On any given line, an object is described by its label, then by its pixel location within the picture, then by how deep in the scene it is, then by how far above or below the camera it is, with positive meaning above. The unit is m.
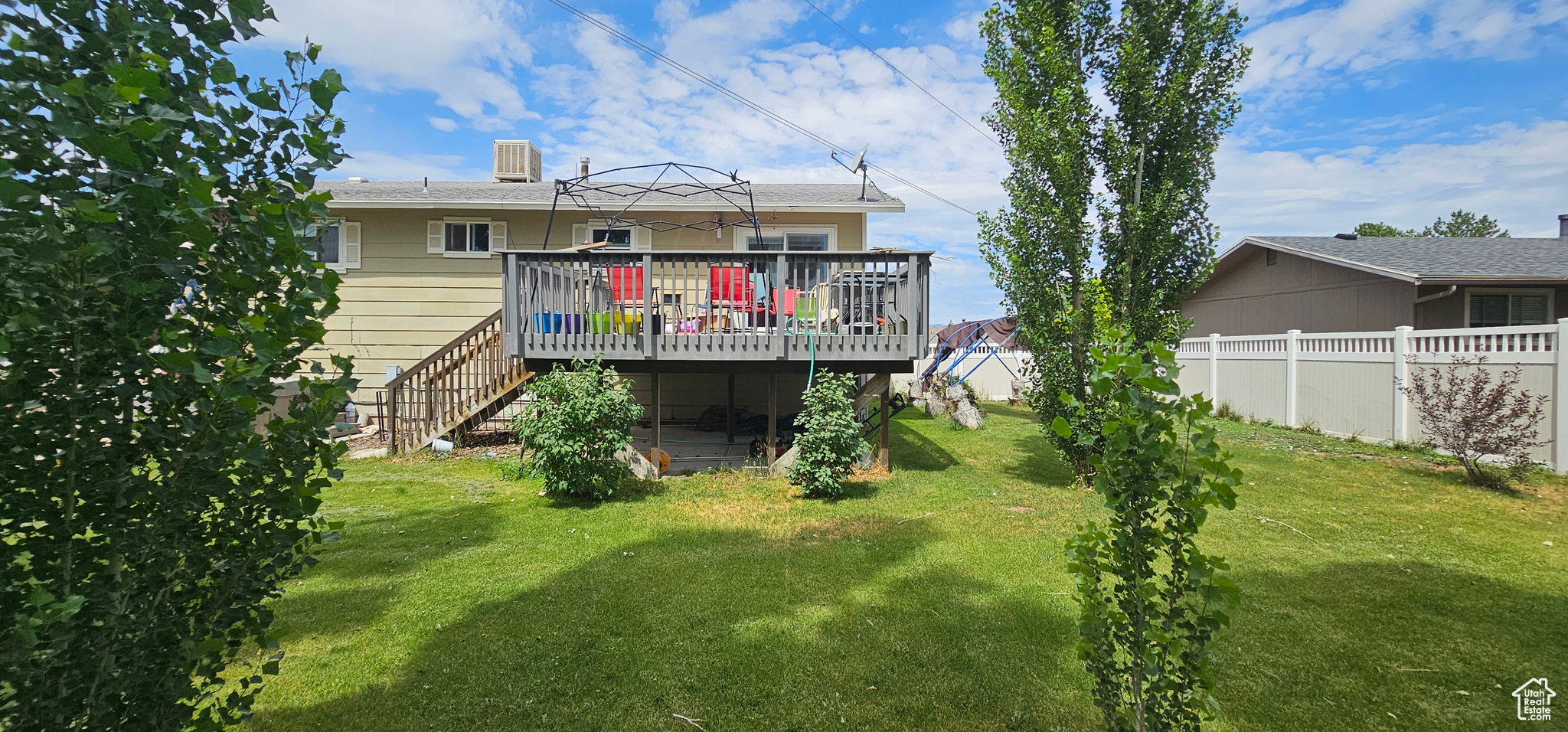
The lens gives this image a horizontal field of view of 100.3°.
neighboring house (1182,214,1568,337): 11.41 +1.41
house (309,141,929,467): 6.82 +0.83
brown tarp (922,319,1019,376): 11.62 +0.54
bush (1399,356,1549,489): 6.34 -0.65
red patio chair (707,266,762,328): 6.79 +0.74
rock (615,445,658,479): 6.65 -1.10
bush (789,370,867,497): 6.16 -0.79
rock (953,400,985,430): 12.12 -1.09
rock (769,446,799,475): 6.80 -1.11
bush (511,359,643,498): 5.72 -0.61
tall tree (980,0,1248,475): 6.45 +2.06
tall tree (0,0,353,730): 1.24 +0.01
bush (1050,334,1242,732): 1.74 -0.54
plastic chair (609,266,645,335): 6.73 +0.67
